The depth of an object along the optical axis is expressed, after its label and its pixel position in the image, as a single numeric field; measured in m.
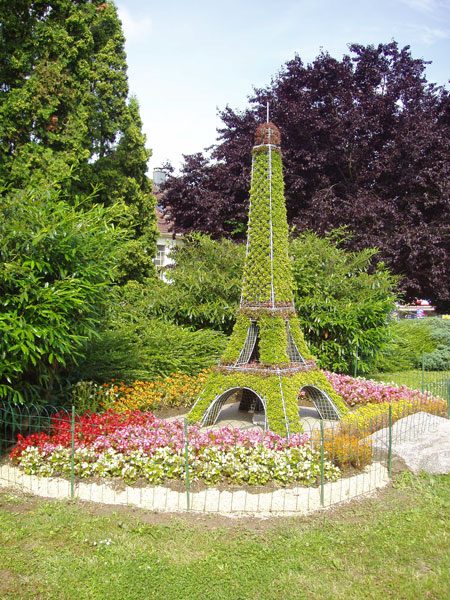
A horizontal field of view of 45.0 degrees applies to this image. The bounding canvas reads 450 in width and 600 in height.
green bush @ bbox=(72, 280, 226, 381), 9.95
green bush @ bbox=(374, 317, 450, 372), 16.18
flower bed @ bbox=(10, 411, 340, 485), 6.20
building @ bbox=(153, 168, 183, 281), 30.38
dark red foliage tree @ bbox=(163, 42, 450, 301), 17.19
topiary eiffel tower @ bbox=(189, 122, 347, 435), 7.61
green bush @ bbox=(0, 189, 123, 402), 6.84
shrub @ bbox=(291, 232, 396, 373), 12.13
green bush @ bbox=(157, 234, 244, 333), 12.74
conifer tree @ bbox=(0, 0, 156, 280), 13.50
